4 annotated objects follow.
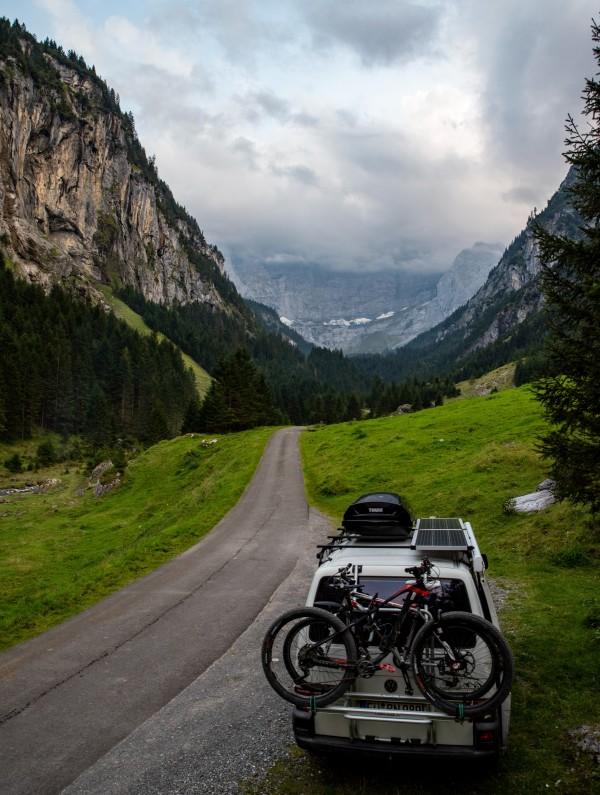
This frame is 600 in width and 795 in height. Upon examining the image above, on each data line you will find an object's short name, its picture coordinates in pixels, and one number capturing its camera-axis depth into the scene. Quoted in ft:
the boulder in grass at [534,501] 64.64
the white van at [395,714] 20.89
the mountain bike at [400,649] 21.18
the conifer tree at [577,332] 30.83
